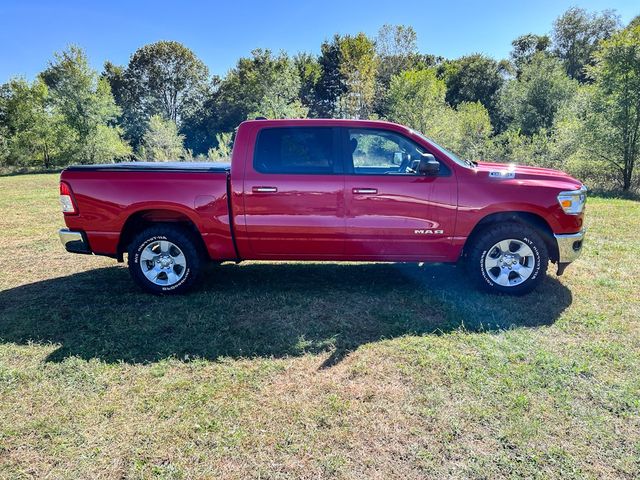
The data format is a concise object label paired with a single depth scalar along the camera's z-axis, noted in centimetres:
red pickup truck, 445
